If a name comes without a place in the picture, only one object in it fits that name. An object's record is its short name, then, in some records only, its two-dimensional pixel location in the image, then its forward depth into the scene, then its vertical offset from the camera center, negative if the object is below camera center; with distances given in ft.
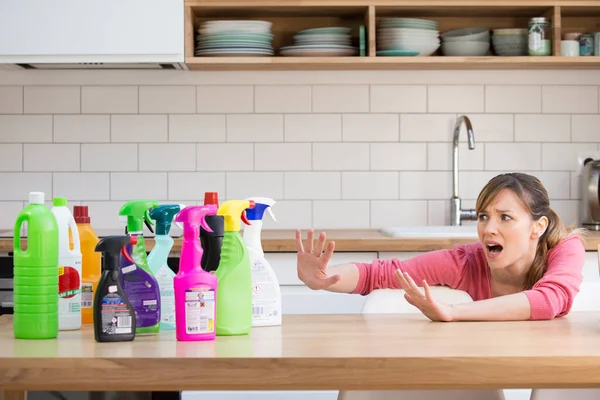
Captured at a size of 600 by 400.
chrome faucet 14.80 -0.04
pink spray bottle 7.35 -0.61
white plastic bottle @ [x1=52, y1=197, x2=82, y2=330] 7.80 -0.50
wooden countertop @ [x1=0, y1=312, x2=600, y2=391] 6.79 -0.95
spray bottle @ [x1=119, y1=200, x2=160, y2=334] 7.66 -0.59
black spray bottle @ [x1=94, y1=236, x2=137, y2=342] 7.36 -0.64
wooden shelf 14.21 +2.64
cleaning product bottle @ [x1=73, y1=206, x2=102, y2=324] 8.01 -0.45
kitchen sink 13.28 -0.47
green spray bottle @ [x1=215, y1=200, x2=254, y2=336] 7.59 -0.56
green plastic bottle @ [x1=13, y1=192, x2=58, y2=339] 7.50 -0.49
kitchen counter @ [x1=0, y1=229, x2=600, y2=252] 12.81 -0.57
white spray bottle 7.99 -0.57
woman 9.06 -0.53
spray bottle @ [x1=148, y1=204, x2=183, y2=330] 7.94 -0.44
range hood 13.90 +2.28
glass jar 14.38 +2.26
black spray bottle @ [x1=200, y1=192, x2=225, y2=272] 7.87 -0.30
